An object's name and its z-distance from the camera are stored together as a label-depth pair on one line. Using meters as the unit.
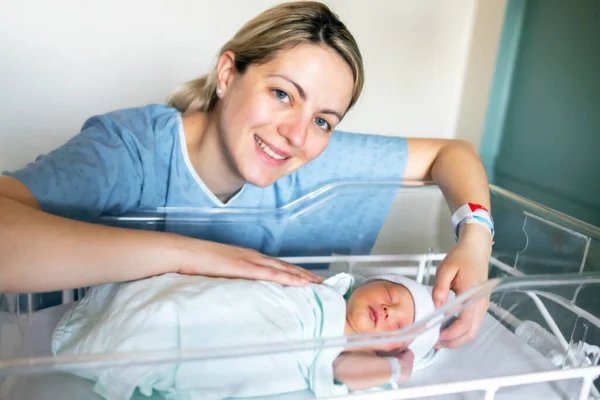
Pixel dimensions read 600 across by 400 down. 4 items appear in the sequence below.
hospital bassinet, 0.58
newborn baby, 0.58
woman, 0.67
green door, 1.22
